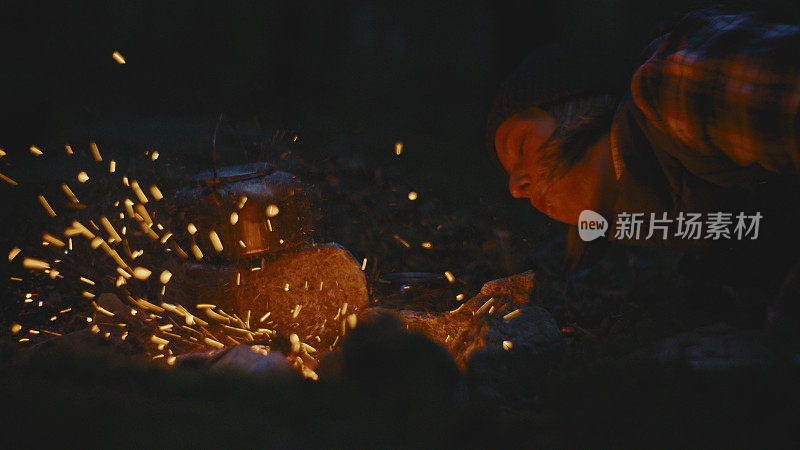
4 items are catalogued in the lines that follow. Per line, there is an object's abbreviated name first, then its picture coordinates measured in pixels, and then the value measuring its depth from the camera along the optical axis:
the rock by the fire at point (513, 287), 3.34
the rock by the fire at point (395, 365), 1.04
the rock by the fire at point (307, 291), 3.49
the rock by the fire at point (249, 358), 1.89
